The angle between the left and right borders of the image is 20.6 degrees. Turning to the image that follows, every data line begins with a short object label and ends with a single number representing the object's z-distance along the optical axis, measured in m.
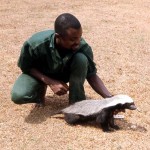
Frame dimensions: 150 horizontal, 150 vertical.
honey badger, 3.42
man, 3.76
